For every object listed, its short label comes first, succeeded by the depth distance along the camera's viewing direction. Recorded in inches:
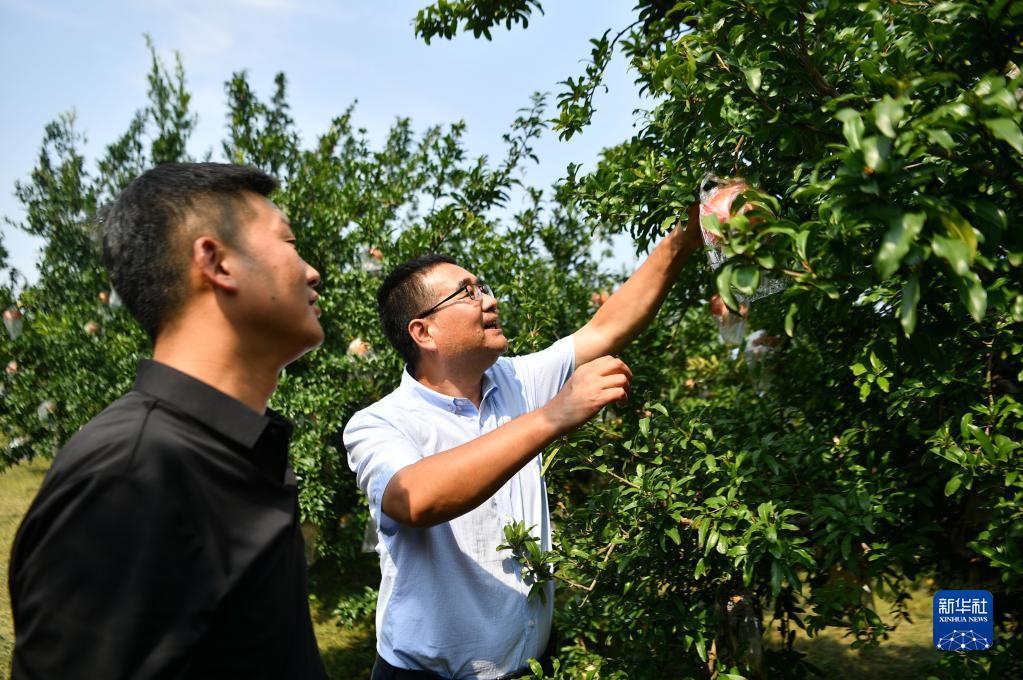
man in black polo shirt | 41.4
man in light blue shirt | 71.4
